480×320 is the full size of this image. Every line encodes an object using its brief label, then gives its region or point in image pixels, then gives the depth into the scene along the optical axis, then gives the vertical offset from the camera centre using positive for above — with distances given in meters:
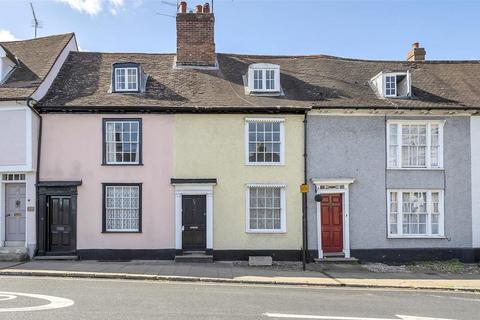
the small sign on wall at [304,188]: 16.50 -0.14
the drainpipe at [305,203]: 17.47 -0.71
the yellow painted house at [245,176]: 18.00 +0.30
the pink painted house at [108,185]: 17.72 -0.02
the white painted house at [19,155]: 17.20 +1.06
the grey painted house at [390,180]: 18.34 +0.15
